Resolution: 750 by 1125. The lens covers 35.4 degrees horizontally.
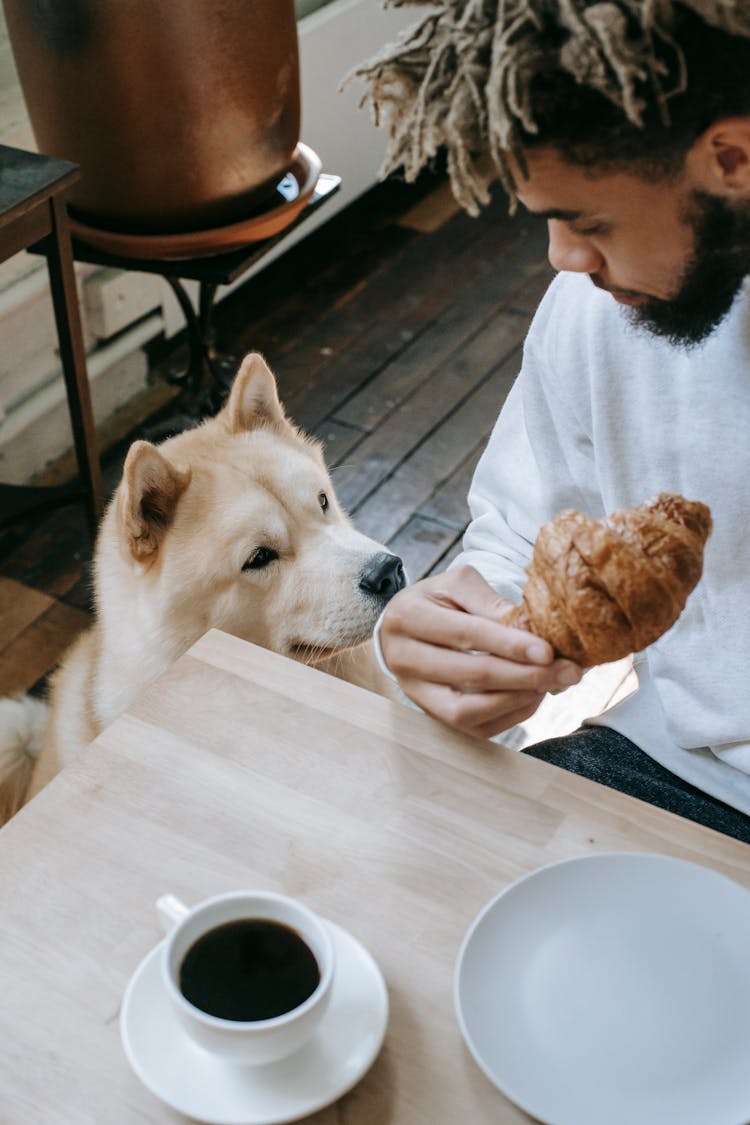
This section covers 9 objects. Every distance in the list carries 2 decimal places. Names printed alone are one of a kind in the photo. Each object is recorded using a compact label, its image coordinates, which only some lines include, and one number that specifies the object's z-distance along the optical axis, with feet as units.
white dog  4.71
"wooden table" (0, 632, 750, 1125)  2.39
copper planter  6.06
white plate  2.33
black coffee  2.22
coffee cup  2.14
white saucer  2.24
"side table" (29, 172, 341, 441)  6.88
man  2.58
